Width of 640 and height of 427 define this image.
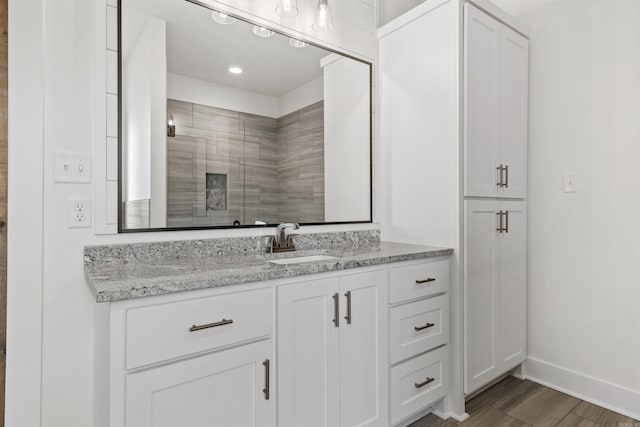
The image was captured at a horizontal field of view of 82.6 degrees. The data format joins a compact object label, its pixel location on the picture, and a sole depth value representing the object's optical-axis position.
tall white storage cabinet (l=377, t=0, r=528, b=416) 1.92
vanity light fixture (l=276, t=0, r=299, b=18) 1.87
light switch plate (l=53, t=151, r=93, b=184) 1.37
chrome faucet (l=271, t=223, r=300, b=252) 1.87
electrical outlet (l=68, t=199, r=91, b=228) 1.39
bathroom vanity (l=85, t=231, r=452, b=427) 1.07
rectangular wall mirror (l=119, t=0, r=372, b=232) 1.55
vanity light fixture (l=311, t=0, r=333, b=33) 1.96
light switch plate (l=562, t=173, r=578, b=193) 2.14
